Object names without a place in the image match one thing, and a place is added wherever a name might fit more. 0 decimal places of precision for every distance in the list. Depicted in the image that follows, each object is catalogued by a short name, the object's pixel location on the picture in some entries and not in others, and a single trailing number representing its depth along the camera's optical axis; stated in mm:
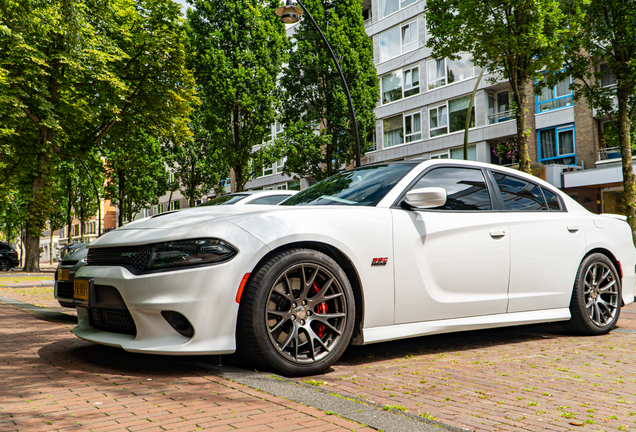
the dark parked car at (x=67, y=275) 6750
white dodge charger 3572
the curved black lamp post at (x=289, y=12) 14414
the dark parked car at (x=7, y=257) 31094
